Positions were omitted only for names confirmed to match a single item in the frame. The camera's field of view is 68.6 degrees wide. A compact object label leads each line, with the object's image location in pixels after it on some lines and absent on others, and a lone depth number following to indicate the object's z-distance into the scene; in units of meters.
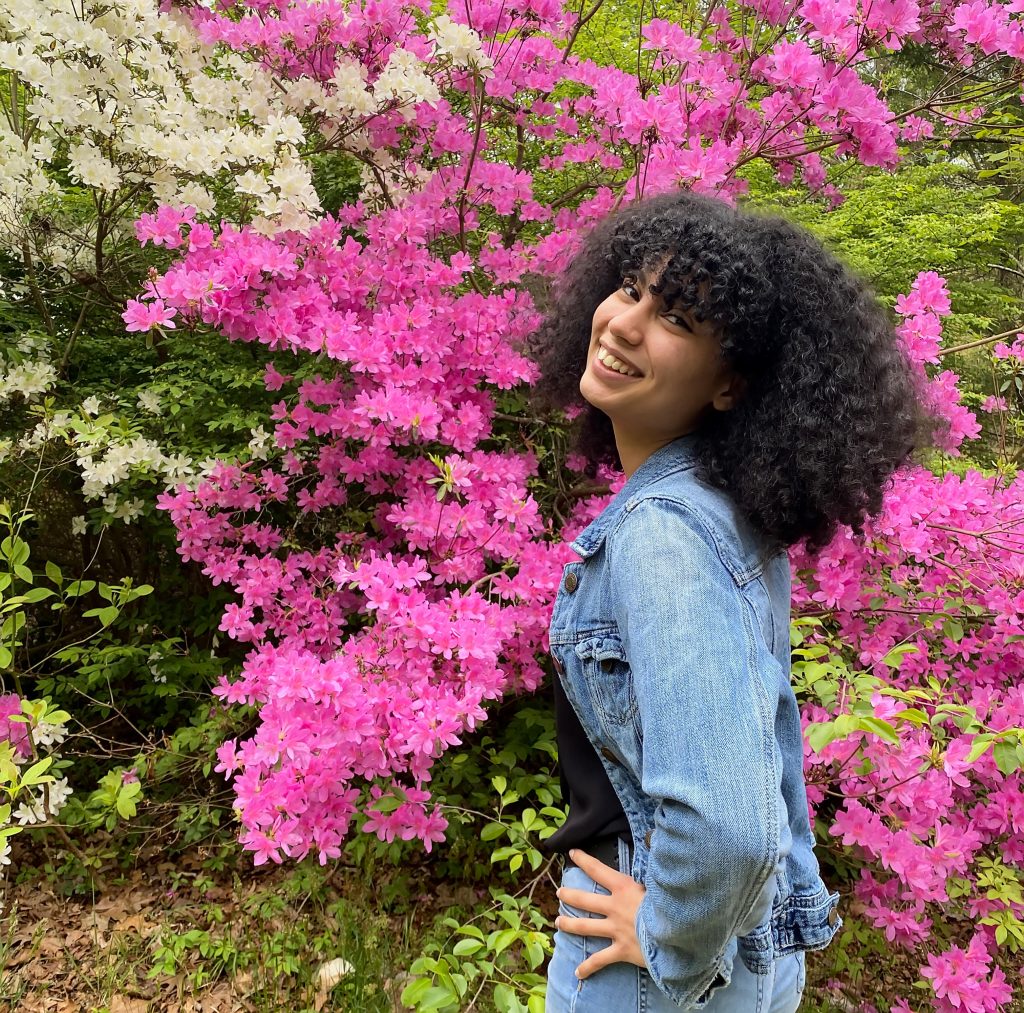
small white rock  2.19
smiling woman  0.79
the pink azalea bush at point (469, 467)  1.75
